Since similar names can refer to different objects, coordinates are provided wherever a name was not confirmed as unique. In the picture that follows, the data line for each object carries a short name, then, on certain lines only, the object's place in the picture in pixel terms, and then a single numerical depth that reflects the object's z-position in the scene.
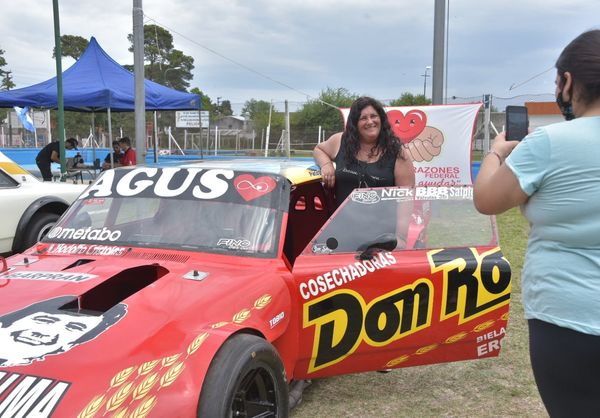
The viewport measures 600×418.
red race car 2.03
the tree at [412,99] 53.73
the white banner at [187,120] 28.42
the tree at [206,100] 57.91
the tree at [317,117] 19.48
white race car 6.27
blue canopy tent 12.23
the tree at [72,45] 55.84
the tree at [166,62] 61.31
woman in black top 3.86
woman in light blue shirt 1.54
